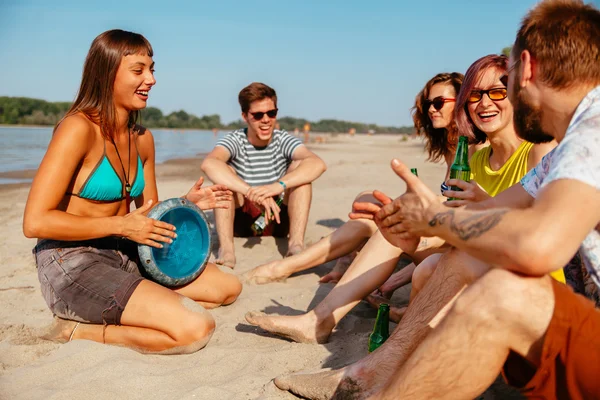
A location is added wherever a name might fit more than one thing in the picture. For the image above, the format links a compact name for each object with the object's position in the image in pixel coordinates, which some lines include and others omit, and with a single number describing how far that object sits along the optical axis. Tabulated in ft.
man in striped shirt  17.34
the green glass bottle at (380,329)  10.00
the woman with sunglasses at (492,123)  11.60
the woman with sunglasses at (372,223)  14.12
